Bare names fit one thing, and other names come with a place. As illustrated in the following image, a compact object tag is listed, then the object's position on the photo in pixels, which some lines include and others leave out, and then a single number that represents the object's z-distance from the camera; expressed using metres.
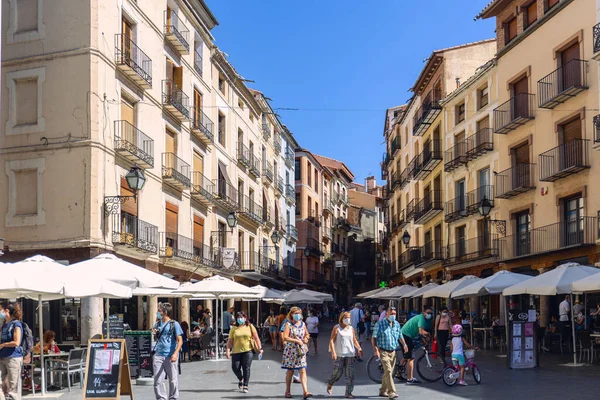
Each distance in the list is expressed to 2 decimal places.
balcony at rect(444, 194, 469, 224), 39.44
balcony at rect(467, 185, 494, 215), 36.12
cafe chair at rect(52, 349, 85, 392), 15.62
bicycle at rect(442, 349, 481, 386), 15.56
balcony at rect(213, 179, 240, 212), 37.19
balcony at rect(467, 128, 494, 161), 36.12
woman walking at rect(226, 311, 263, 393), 15.22
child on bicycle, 15.59
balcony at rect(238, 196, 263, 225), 42.44
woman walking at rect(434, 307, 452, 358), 21.53
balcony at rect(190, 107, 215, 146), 33.69
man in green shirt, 16.80
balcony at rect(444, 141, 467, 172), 39.49
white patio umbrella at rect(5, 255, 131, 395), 13.54
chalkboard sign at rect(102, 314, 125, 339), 18.48
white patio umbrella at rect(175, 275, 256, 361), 23.33
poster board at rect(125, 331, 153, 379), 17.73
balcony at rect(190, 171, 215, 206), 33.72
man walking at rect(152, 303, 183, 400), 12.57
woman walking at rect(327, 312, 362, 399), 13.90
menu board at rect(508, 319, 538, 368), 19.41
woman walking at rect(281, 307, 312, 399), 14.01
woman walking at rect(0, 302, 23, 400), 12.20
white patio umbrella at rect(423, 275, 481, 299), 27.00
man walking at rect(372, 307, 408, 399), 13.68
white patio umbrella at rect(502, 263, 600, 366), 19.27
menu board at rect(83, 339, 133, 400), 12.38
